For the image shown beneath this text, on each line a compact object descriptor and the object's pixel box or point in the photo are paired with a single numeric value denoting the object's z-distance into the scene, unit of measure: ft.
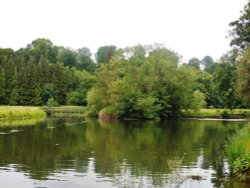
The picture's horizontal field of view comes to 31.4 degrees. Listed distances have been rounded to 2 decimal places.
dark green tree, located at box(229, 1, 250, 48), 160.56
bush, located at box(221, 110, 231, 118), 296.79
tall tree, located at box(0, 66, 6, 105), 368.27
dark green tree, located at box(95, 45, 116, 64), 533.92
